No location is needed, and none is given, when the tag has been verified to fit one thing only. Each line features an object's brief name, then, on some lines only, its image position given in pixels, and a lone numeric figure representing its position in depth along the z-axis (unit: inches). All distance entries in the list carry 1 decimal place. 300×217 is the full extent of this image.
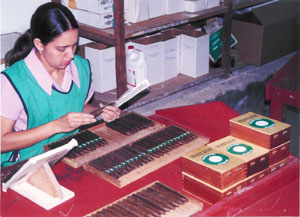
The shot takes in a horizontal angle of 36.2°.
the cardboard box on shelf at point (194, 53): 146.1
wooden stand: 67.2
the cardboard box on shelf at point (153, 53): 135.9
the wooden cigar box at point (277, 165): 76.0
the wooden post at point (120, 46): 116.6
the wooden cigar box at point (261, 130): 74.5
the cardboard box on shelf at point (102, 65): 130.7
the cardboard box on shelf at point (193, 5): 138.1
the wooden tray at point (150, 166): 74.2
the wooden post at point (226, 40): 148.3
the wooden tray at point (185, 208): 65.4
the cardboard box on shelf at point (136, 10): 126.9
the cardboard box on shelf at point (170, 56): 142.1
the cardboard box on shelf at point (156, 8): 131.6
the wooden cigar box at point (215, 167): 66.8
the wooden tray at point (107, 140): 80.0
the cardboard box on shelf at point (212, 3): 145.2
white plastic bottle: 129.5
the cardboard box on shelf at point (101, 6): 122.3
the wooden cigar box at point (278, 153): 75.2
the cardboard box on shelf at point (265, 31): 161.5
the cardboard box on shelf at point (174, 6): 136.2
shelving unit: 120.1
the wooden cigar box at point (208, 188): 68.1
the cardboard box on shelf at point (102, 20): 124.1
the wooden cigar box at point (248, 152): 71.5
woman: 83.4
